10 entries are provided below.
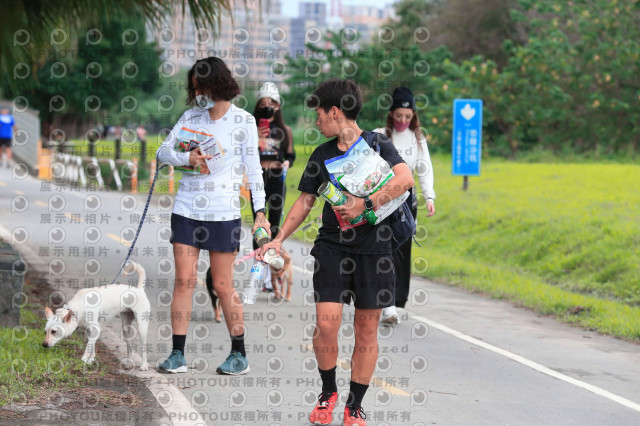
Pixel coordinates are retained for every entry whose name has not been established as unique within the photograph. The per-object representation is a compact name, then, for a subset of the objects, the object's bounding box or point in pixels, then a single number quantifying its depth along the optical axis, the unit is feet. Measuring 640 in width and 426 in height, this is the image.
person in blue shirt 216.12
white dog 43.19
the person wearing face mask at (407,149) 55.01
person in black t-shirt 35.26
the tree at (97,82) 185.91
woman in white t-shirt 42.43
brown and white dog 65.09
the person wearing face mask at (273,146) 62.01
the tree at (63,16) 60.29
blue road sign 127.83
